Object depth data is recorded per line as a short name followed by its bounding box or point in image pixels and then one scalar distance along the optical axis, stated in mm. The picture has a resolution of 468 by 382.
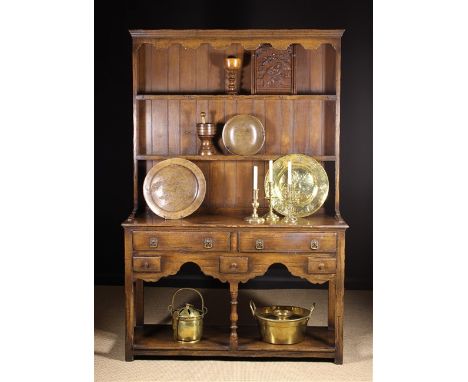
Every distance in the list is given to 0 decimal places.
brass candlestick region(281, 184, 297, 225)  4542
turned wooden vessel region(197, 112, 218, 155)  4859
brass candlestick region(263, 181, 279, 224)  4555
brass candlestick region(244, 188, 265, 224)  4523
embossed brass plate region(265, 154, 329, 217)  4793
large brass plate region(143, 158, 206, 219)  4691
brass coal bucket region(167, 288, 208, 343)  4625
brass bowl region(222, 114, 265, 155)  4918
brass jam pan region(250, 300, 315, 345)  4582
